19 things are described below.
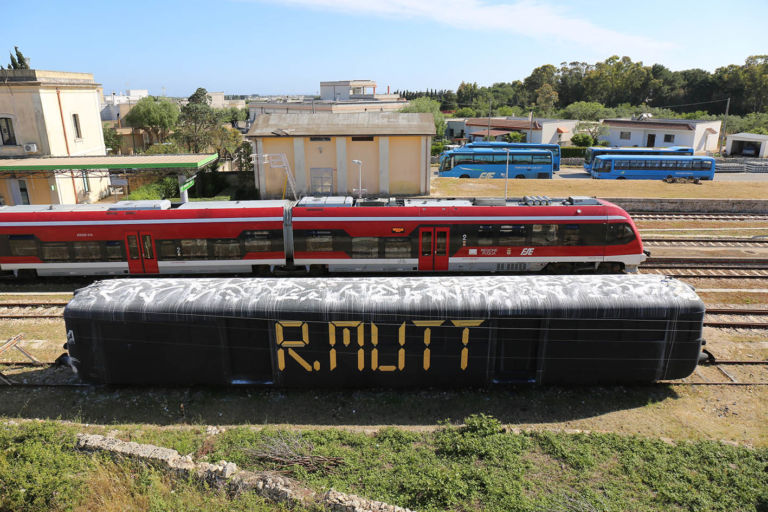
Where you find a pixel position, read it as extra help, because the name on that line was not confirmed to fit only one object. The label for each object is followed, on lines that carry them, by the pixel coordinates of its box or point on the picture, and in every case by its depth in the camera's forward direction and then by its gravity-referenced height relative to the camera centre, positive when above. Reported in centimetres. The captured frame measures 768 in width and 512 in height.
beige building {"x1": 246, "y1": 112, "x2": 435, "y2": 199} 3566 -308
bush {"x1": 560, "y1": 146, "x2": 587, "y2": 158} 6625 -527
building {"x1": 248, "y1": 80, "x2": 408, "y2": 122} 8444 +105
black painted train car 1181 -500
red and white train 1967 -469
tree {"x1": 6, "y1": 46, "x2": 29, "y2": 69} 4509 +401
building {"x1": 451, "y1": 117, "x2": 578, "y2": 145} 7406 -299
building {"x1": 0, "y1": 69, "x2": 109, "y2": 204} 3200 -121
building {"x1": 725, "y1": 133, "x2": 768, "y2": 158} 6388 -437
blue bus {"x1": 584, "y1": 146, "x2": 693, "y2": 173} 4997 -399
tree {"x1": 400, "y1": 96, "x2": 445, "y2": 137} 7188 +18
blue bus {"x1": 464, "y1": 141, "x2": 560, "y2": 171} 5044 -360
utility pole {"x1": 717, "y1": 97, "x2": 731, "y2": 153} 6841 -405
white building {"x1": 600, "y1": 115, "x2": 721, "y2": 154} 6577 -306
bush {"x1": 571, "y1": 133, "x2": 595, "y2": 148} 6956 -398
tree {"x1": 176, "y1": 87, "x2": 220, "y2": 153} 5719 -210
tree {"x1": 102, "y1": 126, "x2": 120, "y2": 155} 6775 -386
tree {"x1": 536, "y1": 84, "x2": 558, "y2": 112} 11874 +275
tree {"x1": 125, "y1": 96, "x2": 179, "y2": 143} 7694 -109
